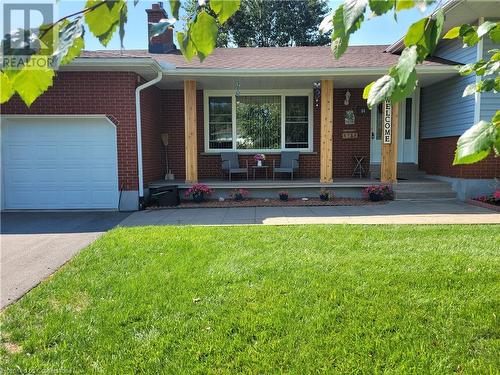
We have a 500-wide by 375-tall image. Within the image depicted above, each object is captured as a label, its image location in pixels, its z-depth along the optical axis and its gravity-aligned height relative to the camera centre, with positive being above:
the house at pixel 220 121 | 8.61 +1.03
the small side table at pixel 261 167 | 11.22 -0.25
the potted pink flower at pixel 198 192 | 9.40 -0.82
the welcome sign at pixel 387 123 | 9.59 +0.90
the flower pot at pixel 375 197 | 9.38 -0.96
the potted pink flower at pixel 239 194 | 9.66 -0.92
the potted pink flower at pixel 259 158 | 10.88 +0.03
